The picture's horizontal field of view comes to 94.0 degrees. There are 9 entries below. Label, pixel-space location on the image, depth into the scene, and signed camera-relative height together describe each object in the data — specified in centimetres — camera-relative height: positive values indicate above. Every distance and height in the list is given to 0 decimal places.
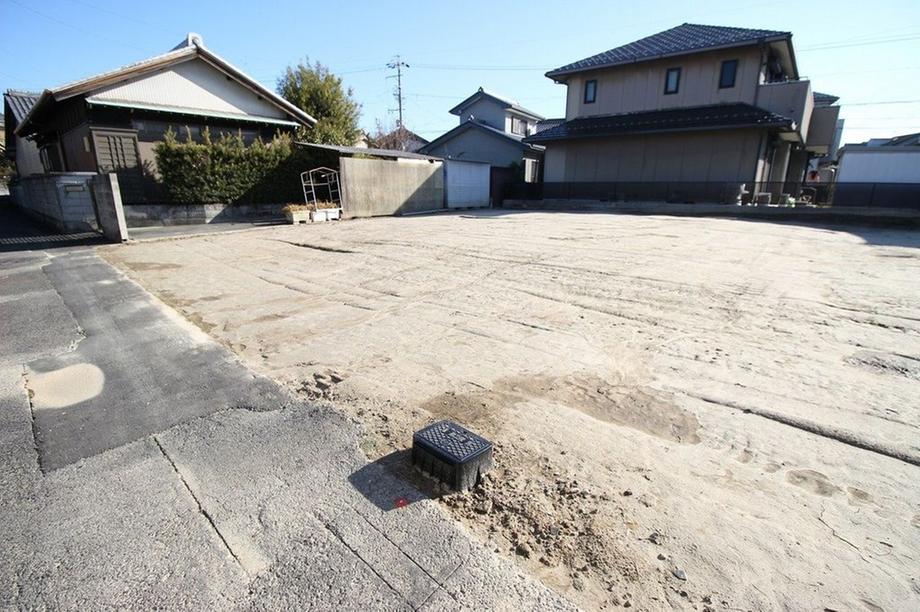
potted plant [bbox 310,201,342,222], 1382 -47
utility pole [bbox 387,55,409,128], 3728 +1034
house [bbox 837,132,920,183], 1402 +119
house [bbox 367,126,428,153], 3453 +459
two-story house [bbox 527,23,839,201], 1620 +332
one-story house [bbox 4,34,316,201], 1252 +268
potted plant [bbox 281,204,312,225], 1324 -48
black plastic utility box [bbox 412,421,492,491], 198 -117
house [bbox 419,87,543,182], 2447 +359
